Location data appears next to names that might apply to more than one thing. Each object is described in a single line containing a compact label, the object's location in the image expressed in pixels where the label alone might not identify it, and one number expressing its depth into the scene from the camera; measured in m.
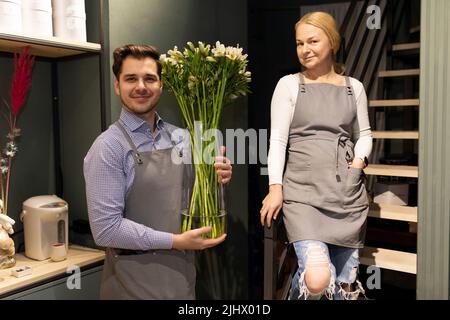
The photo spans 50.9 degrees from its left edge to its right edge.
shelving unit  2.16
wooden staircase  2.15
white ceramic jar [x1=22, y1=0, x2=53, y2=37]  1.93
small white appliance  2.08
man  1.73
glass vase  1.89
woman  1.86
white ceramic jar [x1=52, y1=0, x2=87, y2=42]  2.05
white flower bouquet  1.89
